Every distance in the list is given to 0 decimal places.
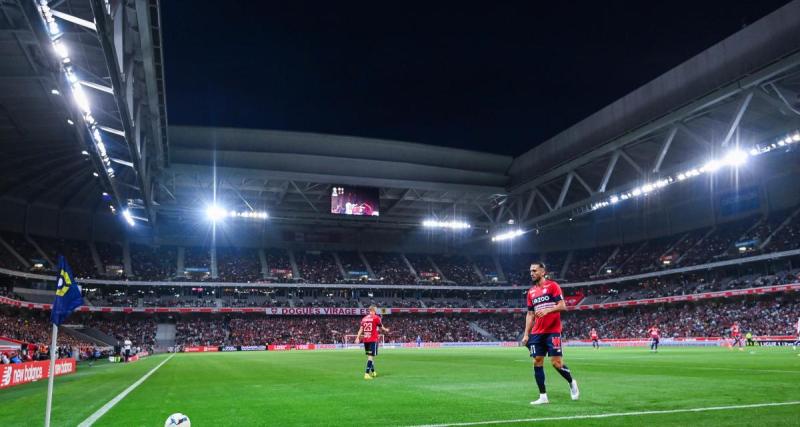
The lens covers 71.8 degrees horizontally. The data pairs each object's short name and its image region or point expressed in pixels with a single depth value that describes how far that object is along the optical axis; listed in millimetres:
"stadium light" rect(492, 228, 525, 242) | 60025
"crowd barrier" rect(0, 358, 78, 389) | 17047
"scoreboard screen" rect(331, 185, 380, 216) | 53531
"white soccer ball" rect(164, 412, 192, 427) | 5762
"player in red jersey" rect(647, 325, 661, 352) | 32956
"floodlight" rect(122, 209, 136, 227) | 48338
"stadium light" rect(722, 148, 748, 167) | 34750
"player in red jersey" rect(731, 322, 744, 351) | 37188
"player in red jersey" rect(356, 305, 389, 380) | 15898
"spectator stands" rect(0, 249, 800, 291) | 50475
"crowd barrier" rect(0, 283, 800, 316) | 50050
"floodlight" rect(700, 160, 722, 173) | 36197
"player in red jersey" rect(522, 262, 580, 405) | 8805
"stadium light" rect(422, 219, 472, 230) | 64125
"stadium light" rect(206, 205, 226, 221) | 51625
